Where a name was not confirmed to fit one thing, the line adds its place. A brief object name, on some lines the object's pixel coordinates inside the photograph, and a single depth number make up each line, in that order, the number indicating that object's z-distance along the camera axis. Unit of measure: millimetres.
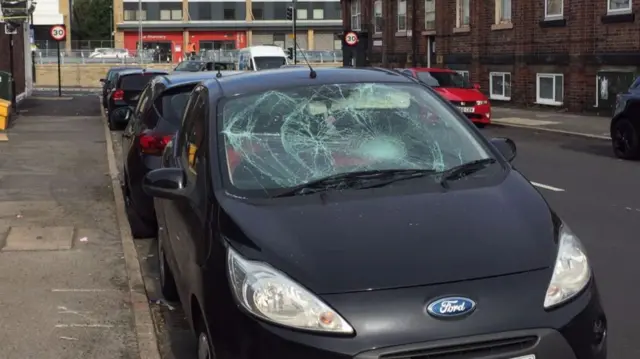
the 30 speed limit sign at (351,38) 35719
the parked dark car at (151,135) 8289
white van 36844
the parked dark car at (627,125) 14102
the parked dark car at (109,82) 27947
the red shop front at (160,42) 81250
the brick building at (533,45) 22703
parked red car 22219
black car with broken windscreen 3348
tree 110875
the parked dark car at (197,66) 33681
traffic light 43531
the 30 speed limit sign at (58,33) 34156
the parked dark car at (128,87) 22125
